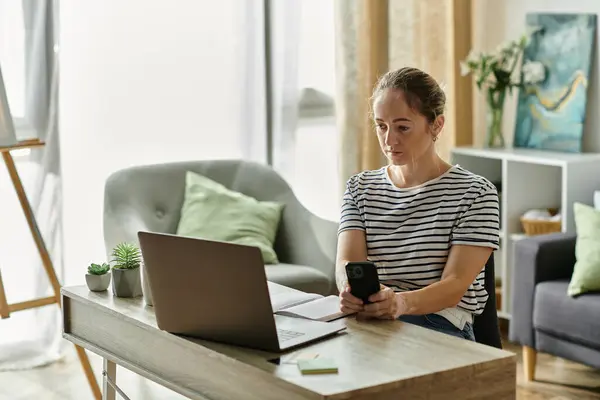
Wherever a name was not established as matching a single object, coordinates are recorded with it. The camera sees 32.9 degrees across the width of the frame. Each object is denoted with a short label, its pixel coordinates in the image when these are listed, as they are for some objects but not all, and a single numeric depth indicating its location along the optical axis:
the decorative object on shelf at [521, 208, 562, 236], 4.22
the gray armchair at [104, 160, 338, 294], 3.72
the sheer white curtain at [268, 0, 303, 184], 4.58
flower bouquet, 4.52
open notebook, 2.19
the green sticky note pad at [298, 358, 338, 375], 1.80
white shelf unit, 4.14
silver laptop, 1.89
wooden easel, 3.43
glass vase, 4.57
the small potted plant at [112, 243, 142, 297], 2.42
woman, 2.33
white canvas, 3.37
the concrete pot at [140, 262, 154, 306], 2.33
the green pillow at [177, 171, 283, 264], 3.86
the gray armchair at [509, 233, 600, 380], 3.53
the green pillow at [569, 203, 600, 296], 3.55
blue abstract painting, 4.37
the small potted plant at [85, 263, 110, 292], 2.48
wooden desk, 1.77
